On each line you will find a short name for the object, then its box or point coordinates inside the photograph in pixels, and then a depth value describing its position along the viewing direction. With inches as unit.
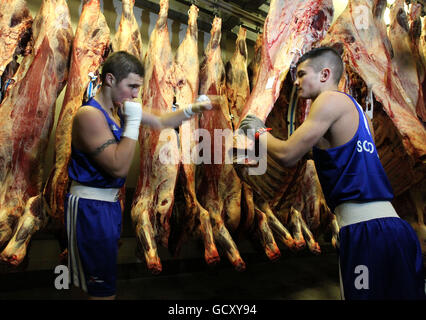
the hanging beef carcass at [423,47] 116.4
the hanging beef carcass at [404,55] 109.4
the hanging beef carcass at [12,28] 90.3
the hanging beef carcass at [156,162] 87.4
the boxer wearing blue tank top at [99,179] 61.5
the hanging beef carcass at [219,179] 98.7
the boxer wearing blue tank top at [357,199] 60.4
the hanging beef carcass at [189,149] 94.7
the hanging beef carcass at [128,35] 104.0
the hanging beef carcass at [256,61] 132.3
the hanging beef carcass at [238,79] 123.0
